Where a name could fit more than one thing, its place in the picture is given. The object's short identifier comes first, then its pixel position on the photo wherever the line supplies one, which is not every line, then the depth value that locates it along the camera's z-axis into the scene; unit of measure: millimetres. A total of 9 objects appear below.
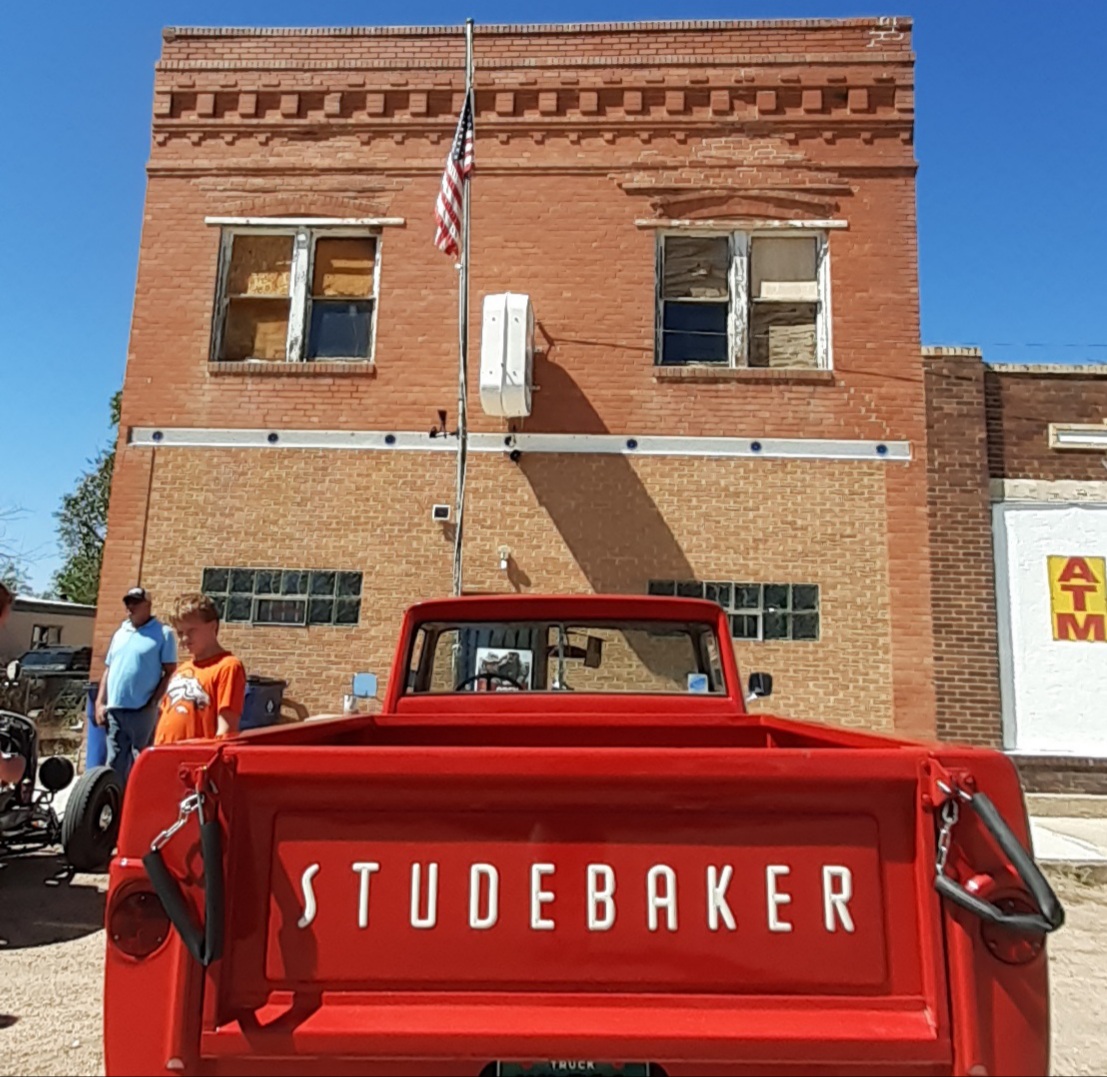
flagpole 9289
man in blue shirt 5945
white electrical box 9062
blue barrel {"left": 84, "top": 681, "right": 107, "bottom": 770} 6880
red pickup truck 1734
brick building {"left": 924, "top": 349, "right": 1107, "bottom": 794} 8938
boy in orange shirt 4348
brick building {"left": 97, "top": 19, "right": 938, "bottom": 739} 9367
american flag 9062
